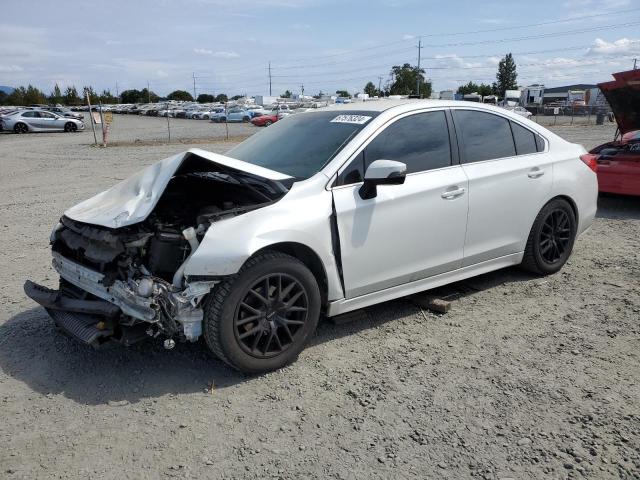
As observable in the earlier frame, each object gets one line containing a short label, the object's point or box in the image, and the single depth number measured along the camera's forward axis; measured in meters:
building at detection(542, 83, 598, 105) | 68.47
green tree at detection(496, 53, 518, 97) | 96.62
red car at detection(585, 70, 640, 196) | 7.80
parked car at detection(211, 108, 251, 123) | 51.28
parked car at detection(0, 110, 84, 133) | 31.77
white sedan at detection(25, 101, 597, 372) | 3.36
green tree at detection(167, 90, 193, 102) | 114.78
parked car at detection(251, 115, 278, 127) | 39.53
